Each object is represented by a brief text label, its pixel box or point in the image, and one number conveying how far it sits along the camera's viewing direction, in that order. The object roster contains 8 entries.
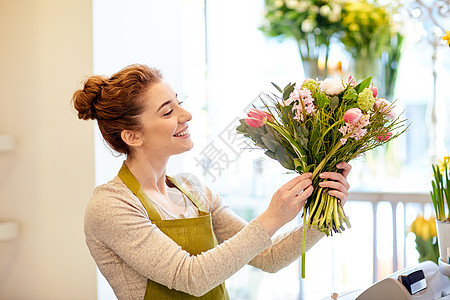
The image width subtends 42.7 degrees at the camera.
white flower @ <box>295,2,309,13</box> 3.93
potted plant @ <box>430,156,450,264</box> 1.79
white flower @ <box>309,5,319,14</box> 3.93
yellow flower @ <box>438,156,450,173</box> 1.88
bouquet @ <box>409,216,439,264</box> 2.56
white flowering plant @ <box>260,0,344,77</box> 3.93
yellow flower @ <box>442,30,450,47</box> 1.64
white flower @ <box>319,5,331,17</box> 3.92
